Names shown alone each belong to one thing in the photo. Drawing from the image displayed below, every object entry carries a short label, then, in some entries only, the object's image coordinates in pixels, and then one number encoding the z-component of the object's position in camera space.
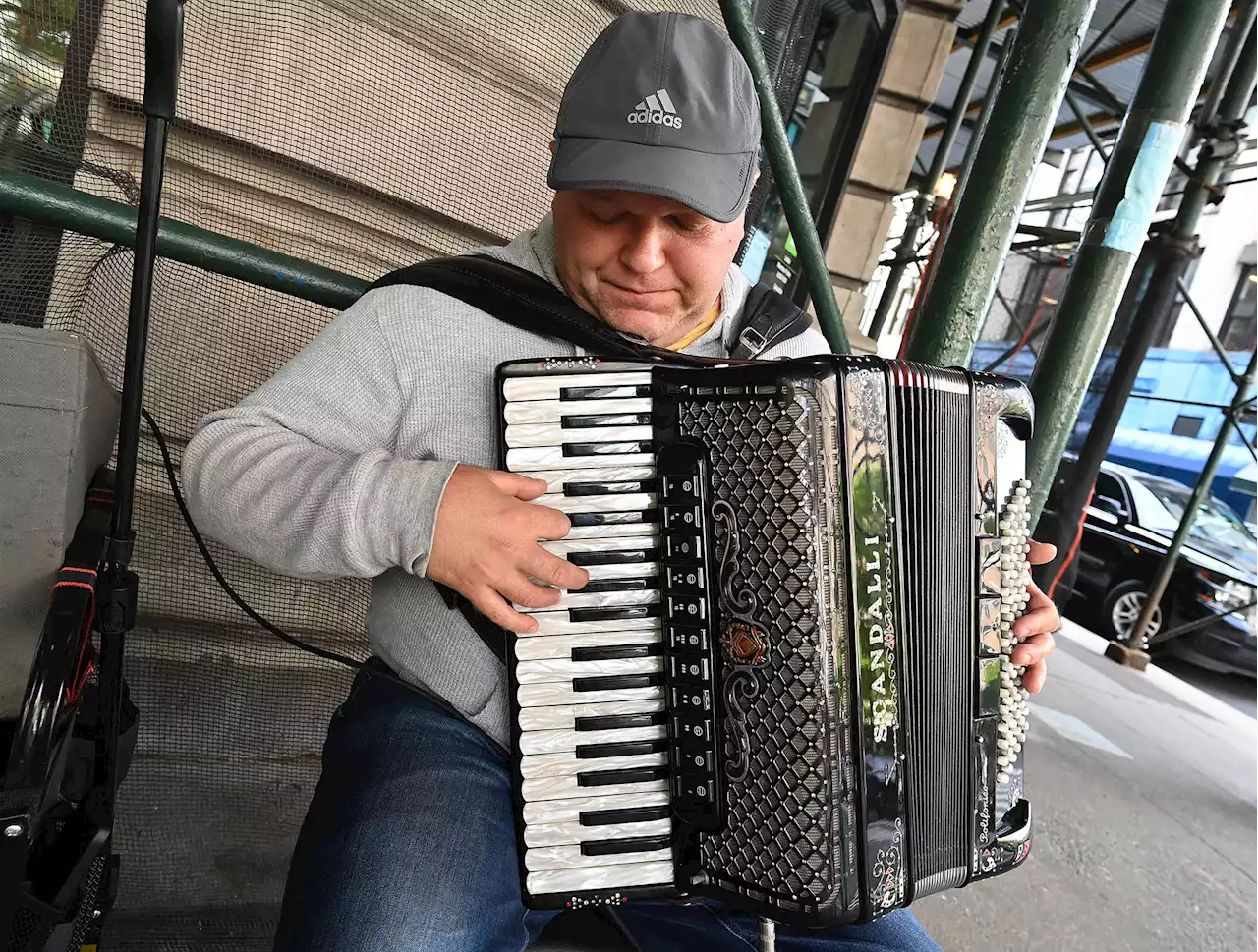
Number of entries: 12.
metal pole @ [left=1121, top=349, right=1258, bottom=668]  5.41
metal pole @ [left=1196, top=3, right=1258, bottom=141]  4.51
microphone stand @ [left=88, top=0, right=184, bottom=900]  0.88
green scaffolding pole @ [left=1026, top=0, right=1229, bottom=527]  2.07
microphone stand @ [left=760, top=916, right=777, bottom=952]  1.09
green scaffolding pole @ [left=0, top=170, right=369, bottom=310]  1.22
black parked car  6.22
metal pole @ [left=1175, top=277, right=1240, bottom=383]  5.43
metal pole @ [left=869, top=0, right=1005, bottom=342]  5.54
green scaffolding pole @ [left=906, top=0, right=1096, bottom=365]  1.68
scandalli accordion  0.99
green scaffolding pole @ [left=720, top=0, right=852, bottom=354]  1.57
